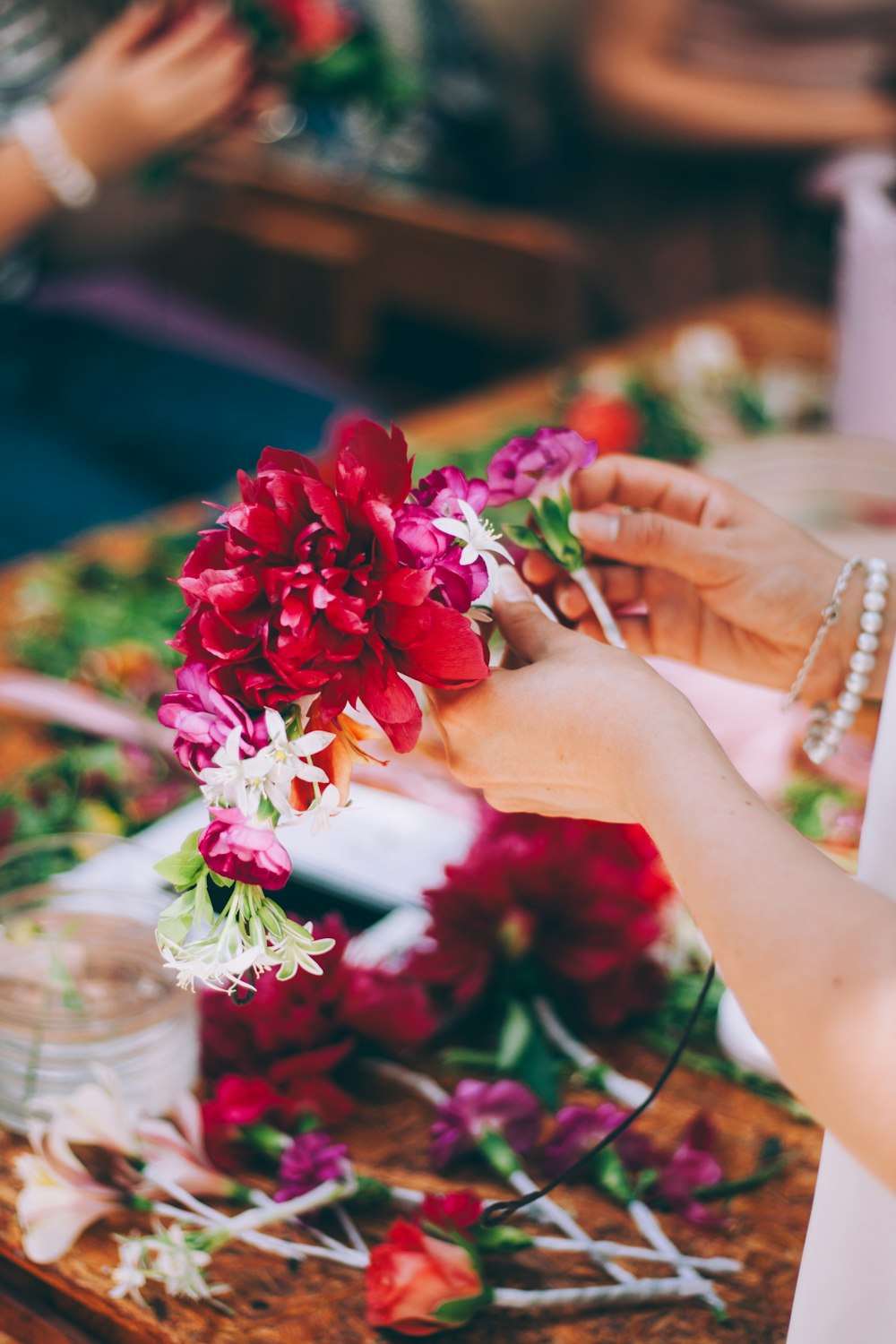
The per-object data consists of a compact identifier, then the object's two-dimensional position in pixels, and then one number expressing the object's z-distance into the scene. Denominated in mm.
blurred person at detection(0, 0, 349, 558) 1555
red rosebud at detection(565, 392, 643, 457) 1391
